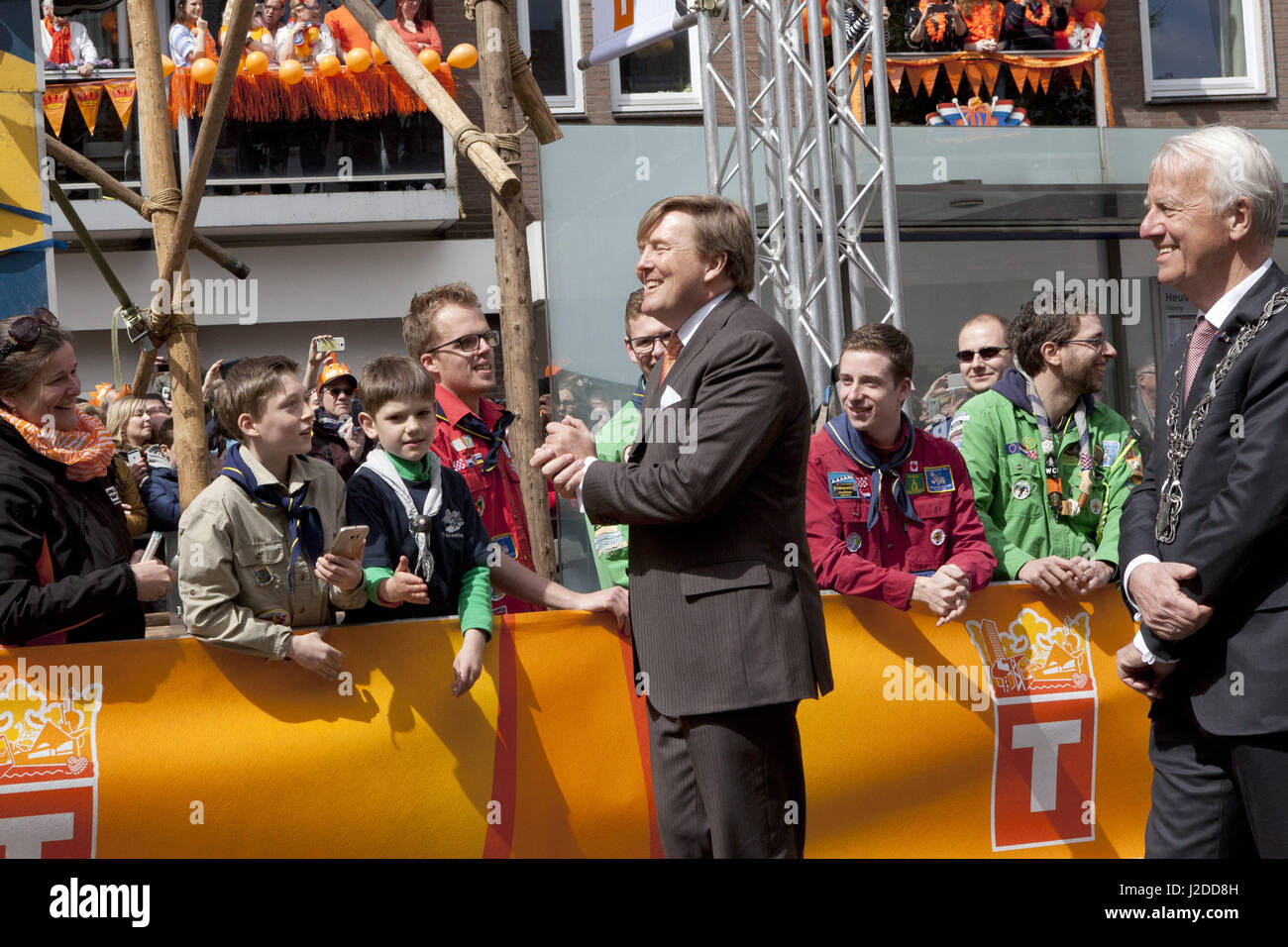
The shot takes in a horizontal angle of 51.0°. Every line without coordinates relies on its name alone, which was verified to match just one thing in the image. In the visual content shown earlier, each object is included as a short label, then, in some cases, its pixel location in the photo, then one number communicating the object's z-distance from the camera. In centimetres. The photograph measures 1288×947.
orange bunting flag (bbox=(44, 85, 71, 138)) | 1443
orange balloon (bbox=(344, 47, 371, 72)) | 1454
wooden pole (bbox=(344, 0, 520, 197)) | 434
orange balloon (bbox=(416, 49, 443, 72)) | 1430
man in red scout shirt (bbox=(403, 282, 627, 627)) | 466
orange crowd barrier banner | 376
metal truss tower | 843
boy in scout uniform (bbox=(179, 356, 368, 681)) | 371
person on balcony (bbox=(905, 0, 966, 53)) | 1455
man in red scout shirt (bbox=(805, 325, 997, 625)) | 442
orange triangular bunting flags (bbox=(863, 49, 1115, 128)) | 1458
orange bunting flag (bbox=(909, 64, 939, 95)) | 1464
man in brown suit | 307
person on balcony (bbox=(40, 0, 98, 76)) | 1459
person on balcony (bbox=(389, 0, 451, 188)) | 1493
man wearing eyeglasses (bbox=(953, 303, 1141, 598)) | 486
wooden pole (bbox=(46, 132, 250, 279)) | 602
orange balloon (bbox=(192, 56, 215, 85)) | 1399
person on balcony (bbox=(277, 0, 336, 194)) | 1452
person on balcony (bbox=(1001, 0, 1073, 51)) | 1485
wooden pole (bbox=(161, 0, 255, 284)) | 482
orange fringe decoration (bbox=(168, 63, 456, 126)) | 1459
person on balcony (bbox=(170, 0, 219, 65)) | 1402
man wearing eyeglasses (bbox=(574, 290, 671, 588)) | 449
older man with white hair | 279
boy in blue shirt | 397
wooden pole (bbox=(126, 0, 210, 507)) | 500
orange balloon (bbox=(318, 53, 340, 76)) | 1448
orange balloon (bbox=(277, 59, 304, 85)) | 1426
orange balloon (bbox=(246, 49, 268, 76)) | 1423
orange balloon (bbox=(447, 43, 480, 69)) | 1434
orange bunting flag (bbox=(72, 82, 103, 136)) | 1461
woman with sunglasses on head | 362
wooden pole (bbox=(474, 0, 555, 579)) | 479
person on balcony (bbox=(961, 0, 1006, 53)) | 1462
